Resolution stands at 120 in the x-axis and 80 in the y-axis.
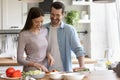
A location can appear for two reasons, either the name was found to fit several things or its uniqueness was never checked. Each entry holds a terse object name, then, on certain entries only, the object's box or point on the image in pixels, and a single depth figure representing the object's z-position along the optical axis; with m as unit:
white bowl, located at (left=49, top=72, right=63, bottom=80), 2.50
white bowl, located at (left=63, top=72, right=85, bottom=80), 2.42
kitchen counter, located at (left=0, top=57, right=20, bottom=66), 4.38
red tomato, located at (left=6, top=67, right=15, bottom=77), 2.56
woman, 2.90
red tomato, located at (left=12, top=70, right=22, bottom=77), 2.55
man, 3.02
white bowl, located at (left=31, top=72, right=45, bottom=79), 2.53
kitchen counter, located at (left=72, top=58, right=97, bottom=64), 4.51
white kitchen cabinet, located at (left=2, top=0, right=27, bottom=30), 4.71
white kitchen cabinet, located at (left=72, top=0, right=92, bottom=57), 4.82
